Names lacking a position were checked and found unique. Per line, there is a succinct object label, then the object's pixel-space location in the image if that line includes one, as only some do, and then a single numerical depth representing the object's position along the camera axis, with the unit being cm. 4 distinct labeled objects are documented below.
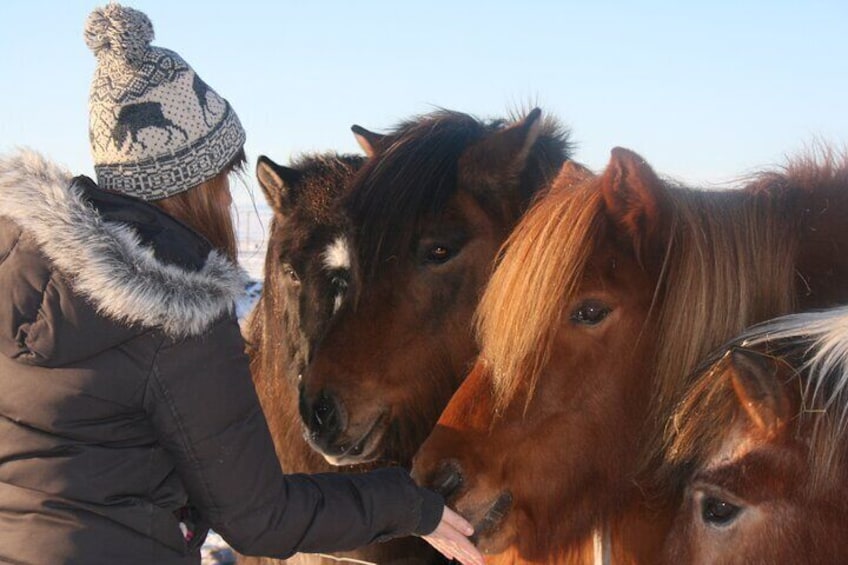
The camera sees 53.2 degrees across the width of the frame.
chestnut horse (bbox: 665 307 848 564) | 200
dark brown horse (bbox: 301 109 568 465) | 318
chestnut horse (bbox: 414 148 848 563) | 256
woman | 205
